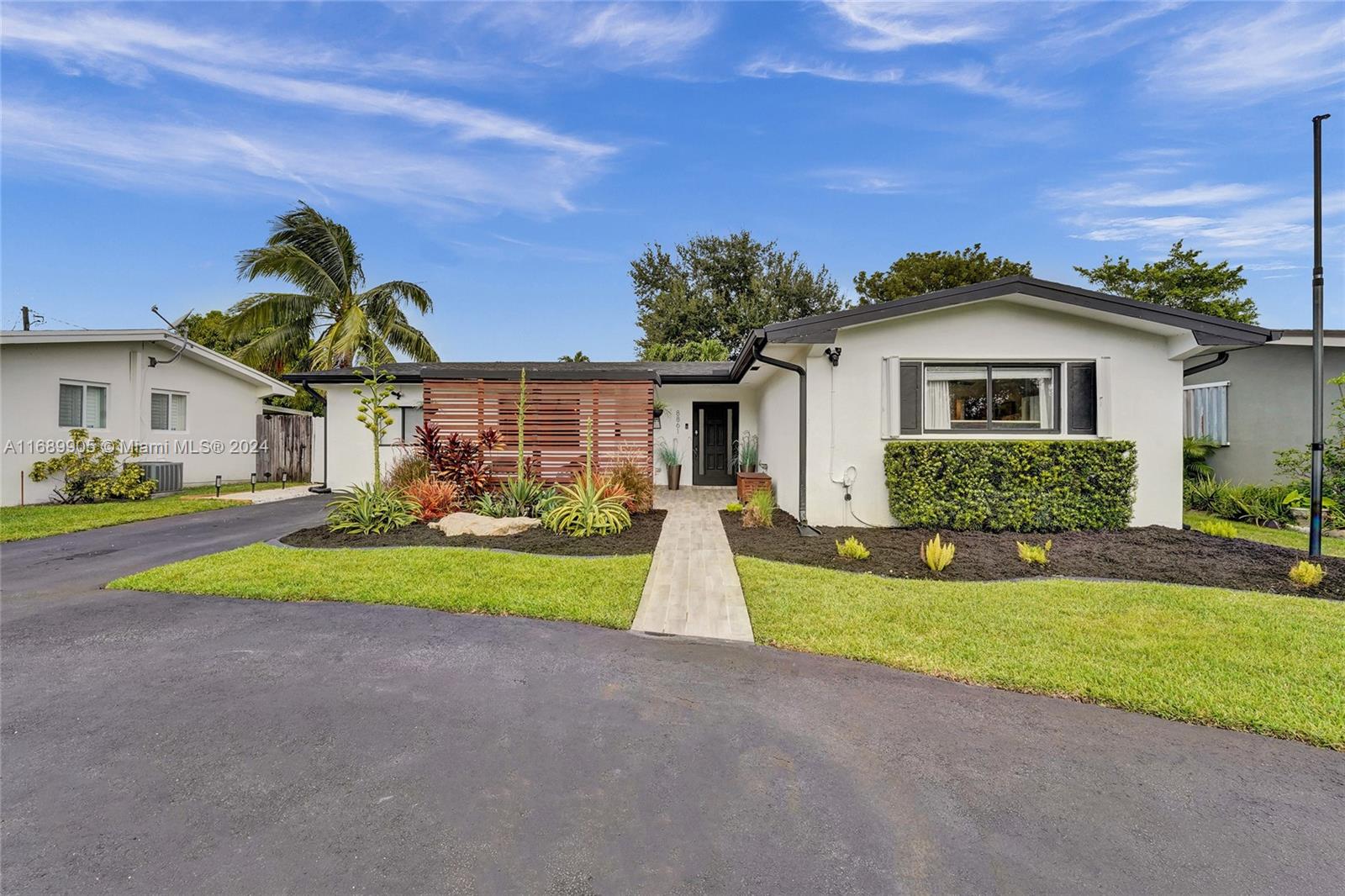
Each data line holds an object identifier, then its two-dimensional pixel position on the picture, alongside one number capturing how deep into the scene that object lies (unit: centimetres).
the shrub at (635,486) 980
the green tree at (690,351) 2206
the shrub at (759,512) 871
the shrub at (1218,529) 744
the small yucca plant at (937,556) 586
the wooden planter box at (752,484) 1145
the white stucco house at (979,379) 794
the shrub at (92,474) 1174
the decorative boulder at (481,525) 777
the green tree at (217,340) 2298
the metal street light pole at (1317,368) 605
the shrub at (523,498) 890
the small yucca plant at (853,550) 636
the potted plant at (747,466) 1150
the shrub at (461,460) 978
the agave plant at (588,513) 787
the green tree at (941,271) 2575
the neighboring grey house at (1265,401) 1004
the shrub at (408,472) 1009
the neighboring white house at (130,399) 1155
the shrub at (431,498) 885
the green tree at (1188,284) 1966
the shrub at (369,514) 797
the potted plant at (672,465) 1473
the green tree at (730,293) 2709
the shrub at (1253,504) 907
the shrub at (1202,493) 1009
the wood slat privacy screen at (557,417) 1141
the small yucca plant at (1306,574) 520
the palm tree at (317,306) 1759
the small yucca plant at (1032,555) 598
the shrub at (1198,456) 1108
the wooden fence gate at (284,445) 1739
